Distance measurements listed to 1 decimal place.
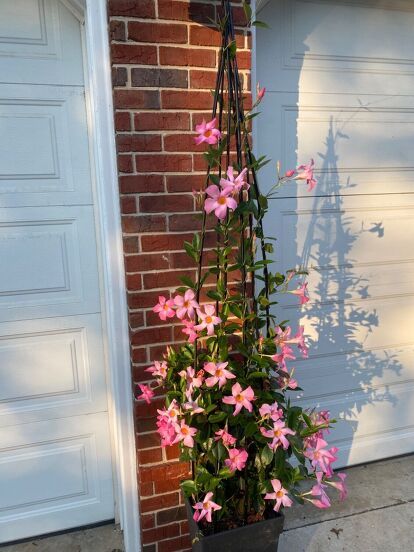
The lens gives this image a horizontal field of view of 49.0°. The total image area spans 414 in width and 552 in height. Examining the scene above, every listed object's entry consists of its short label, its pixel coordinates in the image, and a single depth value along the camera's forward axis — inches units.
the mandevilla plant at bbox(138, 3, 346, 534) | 61.6
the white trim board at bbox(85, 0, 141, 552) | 66.6
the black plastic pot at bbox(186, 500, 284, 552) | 64.3
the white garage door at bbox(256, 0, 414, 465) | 86.4
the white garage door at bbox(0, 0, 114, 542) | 75.3
